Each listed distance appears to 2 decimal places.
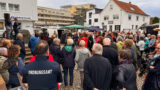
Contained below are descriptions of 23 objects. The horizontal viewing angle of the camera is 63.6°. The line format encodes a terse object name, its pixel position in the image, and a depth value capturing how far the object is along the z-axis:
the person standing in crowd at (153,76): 2.73
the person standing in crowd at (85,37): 8.33
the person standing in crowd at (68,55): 4.61
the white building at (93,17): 39.33
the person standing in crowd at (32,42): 6.05
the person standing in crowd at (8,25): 7.82
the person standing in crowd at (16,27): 7.97
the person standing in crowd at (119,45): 5.48
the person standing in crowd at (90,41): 8.70
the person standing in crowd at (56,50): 4.91
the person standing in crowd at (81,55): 4.45
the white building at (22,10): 21.33
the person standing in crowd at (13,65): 2.84
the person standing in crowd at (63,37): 12.99
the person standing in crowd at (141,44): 7.84
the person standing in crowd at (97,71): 2.68
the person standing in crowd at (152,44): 7.75
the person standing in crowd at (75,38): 13.93
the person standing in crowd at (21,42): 5.49
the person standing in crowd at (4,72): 2.92
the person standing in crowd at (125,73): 2.68
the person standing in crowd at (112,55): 3.51
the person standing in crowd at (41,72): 2.04
